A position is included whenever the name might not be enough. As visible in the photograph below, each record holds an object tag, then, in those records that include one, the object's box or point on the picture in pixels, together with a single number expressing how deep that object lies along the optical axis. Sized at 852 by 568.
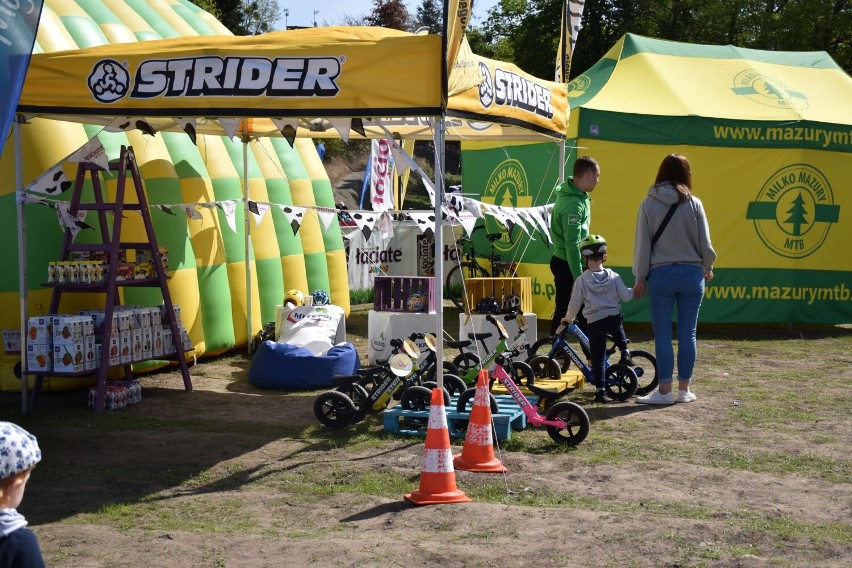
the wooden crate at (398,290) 11.04
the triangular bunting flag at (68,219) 8.88
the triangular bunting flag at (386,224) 11.00
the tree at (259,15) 45.67
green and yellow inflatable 9.45
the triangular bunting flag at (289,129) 8.05
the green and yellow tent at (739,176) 14.02
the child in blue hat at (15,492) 2.61
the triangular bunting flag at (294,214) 11.35
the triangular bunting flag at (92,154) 8.74
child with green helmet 8.79
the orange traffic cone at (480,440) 6.64
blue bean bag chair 9.97
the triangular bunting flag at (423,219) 11.04
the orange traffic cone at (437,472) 5.96
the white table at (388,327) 11.05
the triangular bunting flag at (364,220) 10.91
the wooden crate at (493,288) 10.95
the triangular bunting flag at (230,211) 10.96
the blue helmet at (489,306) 10.60
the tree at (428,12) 76.81
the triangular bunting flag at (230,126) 7.96
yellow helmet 11.62
